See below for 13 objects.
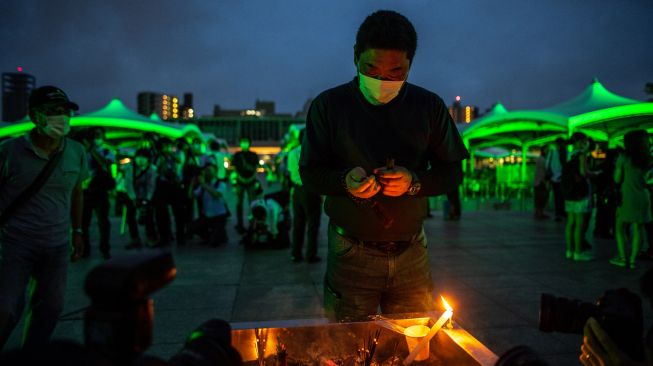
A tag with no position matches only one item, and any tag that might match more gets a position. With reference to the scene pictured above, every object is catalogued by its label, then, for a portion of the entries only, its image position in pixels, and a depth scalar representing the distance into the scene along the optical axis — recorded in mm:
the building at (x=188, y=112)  178762
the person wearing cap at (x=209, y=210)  8391
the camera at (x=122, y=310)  698
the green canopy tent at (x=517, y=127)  16969
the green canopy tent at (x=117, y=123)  21391
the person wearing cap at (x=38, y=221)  2721
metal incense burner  1628
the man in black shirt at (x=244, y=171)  8961
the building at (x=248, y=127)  131000
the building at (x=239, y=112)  156538
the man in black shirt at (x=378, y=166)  2039
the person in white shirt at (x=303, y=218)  6590
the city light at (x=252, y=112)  159912
